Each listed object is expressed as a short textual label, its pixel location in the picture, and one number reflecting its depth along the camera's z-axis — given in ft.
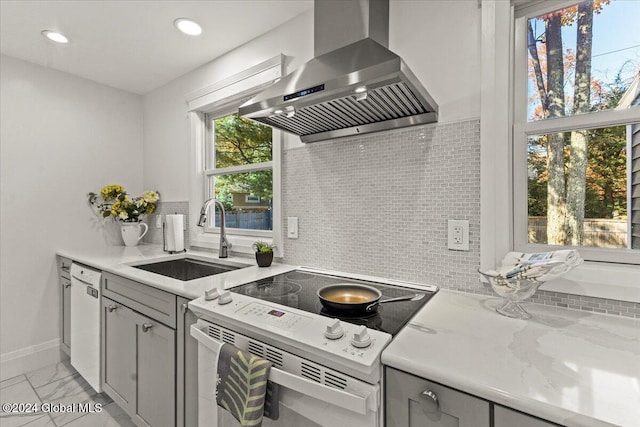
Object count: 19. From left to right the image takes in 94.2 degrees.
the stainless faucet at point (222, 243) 6.71
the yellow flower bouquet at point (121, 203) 8.53
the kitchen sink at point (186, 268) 6.40
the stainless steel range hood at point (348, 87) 3.29
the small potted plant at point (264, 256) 5.79
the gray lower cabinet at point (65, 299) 7.47
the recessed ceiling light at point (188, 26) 6.01
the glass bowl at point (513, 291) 3.16
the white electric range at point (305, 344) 2.49
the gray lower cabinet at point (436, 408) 2.03
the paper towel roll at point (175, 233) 7.39
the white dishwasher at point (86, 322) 6.14
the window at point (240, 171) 7.01
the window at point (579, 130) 3.46
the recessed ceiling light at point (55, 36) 6.36
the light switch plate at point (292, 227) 5.88
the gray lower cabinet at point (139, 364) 4.64
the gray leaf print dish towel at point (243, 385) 2.95
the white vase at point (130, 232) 8.70
